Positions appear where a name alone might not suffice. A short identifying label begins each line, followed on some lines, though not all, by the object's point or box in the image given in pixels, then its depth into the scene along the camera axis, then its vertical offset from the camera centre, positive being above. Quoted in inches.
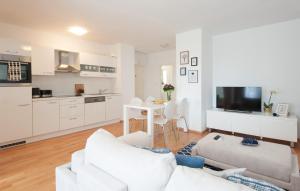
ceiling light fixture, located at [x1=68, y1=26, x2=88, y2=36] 137.9 +51.5
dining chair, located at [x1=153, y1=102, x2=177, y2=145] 130.6 -15.5
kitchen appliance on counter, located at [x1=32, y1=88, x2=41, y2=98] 144.6 +1.3
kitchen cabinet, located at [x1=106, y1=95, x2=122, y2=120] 191.8 -15.4
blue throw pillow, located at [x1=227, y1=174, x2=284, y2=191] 33.2 -17.9
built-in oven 119.4 +17.7
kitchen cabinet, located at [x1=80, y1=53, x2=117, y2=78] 180.7 +31.1
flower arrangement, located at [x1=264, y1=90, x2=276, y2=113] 143.1 -10.5
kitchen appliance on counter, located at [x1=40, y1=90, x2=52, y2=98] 152.5 +0.5
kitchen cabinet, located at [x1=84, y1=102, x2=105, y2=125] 171.9 -19.5
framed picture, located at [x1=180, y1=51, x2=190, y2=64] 161.8 +34.1
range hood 168.4 +31.7
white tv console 123.5 -24.2
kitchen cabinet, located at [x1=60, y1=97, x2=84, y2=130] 153.9 -17.5
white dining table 124.0 -14.0
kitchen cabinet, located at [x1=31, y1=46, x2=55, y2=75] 144.5 +28.5
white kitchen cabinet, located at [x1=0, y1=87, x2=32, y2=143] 120.0 -14.1
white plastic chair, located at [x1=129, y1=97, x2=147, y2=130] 148.7 -8.2
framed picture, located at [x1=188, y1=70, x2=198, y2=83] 157.3 +16.0
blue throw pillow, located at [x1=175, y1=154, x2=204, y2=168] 42.5 -16.9
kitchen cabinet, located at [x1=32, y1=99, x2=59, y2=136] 136.6 -18.5
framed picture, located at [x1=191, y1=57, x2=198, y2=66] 156.1 +29.4
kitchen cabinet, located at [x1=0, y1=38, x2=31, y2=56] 120.1 +33.5
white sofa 29.3 -15.6
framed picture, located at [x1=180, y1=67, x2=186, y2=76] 165.1 +21.5
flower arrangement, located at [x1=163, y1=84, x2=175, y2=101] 144.5 +3.7
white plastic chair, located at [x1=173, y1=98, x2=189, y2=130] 147.6 -14.3
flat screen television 143.9 -4.2
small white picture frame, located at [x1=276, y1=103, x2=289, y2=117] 131.7 -12.1
